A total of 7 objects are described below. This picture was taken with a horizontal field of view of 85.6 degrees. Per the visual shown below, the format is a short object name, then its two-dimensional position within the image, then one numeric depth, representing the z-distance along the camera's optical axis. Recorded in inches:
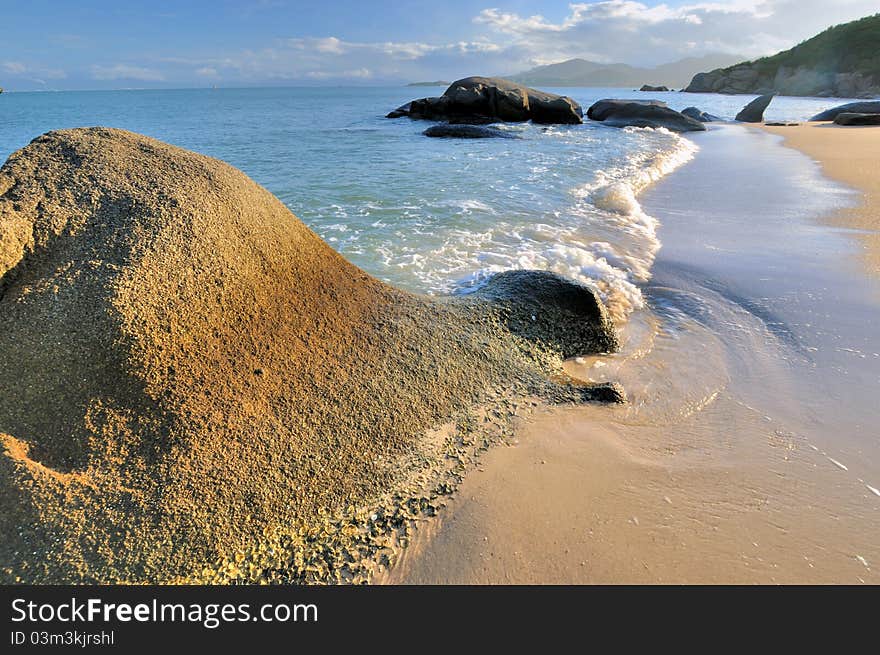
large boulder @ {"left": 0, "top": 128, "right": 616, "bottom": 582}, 67.1
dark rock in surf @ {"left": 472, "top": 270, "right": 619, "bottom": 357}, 135.4
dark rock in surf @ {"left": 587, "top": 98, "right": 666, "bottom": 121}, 1132.6
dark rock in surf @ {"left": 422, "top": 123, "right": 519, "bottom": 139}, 861.2
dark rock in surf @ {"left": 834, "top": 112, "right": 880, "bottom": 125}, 935.0
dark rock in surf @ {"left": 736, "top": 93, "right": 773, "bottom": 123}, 1158.3
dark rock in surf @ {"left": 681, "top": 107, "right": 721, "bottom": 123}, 1180.4
